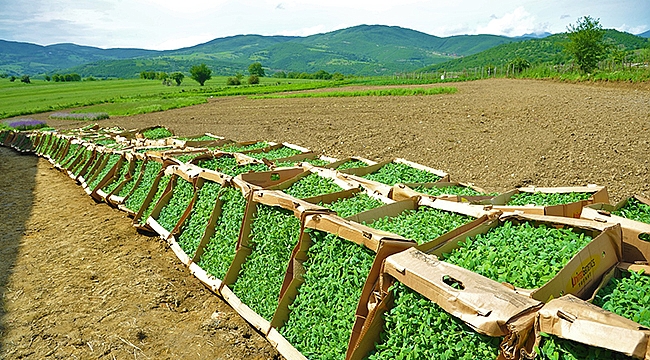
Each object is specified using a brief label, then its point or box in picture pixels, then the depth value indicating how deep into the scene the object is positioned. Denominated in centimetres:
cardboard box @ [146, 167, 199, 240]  521
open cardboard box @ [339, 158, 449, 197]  429
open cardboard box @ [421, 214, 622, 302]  212
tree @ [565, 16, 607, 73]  3123
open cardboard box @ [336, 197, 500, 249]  294
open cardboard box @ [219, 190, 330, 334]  344
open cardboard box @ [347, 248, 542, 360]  186
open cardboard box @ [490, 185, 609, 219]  321
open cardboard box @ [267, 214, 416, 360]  261
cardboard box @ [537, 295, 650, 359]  153
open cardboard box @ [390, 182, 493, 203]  387
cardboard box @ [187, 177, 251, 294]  444
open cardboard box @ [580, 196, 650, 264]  279
